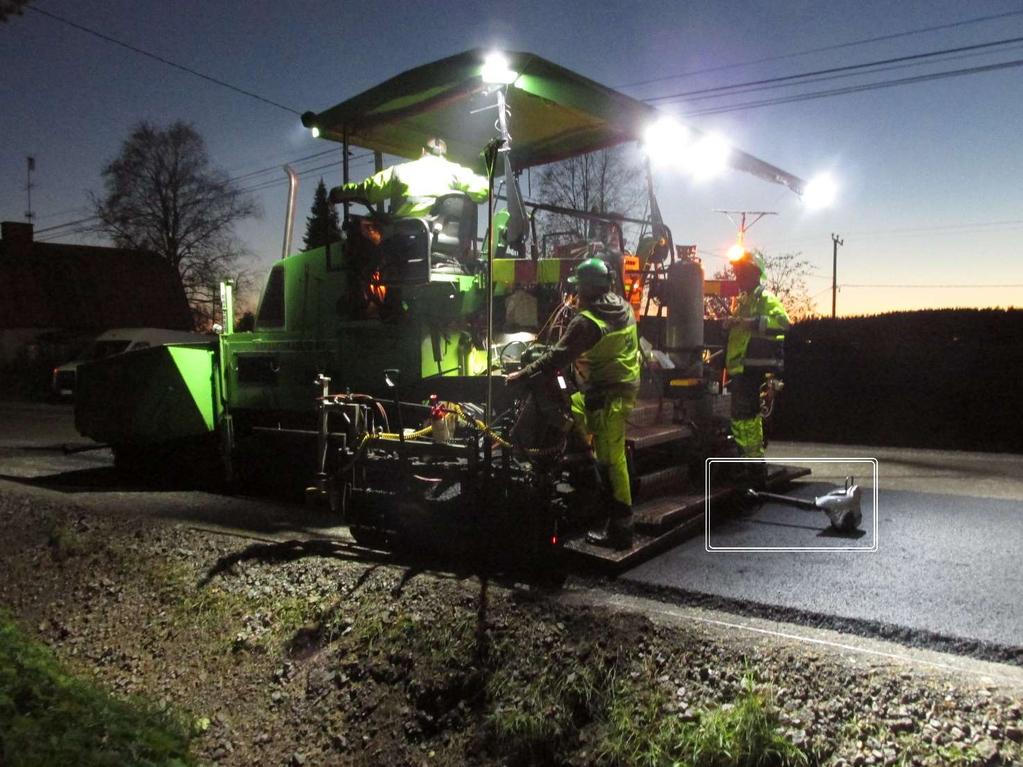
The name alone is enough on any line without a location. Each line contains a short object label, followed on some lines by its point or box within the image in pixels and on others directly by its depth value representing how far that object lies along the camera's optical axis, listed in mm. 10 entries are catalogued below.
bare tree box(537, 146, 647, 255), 23453
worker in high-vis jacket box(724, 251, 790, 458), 7078
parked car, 23484
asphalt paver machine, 5367
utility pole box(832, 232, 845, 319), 40247
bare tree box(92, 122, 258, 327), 40031
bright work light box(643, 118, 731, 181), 6945
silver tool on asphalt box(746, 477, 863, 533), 5770
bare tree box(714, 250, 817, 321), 27969
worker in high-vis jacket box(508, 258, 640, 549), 5090
